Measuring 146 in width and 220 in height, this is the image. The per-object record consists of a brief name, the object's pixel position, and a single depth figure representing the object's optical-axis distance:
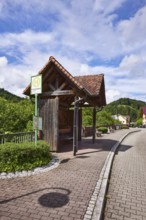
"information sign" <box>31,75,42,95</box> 6.20
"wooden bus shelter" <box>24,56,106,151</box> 8.17
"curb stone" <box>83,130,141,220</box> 3.18
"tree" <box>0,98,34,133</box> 12.07
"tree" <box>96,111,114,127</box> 27.50
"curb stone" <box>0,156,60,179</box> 5.00
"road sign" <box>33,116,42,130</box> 6.22
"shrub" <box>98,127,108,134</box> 20.34
